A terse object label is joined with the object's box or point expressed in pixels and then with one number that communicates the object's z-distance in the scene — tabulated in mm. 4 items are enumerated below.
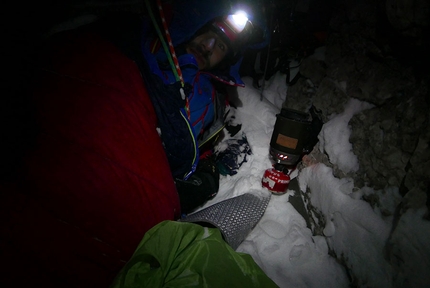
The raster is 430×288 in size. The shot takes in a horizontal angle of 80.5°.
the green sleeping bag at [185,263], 403
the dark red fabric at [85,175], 420
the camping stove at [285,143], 724
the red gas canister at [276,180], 742
